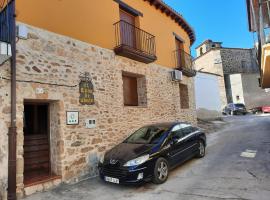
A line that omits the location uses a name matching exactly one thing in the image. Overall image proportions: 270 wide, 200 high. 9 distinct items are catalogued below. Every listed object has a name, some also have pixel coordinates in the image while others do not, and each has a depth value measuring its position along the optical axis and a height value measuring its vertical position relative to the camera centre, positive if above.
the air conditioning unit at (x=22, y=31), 5.51 +2.22
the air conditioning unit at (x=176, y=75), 11.46 +2.03
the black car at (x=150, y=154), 5.32 -0.96
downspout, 4.93 -0.27
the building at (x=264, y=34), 5.20 +1.80
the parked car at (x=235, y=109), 26.70 +0.45
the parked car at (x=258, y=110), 26.96 +0.25
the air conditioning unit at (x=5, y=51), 4.61 +1.47
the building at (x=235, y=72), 31.41 +5.83
